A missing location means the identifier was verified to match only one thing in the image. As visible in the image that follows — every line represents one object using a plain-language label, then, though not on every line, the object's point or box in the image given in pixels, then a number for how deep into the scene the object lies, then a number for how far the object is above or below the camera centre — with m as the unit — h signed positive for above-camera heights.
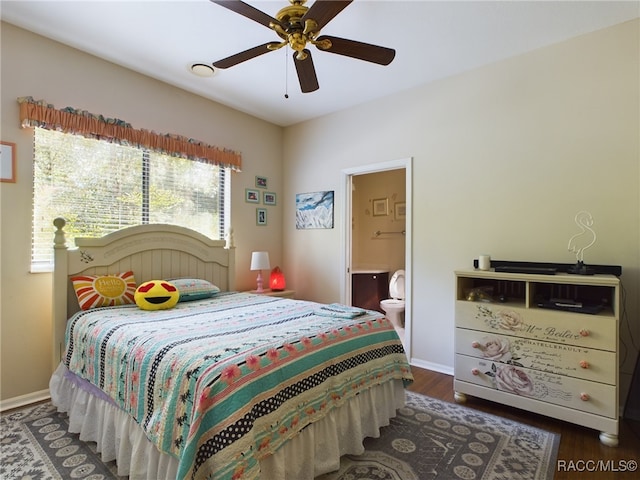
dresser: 1.99 -0.71
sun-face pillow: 2.35 -0.39
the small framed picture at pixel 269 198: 4.17 +0.50
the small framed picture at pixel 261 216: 4.07 +0.27
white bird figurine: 2.42 +0.02
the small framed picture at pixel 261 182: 4.09 +0.69
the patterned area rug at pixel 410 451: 1.71 -1.21
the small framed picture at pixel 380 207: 5.12 +0.49
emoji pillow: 2.36 -0.43
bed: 1.30 -0.68
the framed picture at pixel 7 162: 2.29 +0.51
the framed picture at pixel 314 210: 3.94 +0.34
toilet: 4.24 -0.83
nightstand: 3.66 -0.62
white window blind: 2.51 +0.42
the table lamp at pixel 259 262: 3.68 -0.27
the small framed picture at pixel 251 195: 3.95 +0.51
